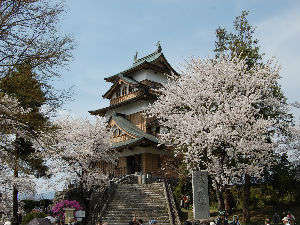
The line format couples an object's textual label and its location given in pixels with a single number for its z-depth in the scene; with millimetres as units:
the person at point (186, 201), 25375
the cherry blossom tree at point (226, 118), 19453
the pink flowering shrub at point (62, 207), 23127
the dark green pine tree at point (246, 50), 22672
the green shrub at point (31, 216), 20562
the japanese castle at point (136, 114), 33812
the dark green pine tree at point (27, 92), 10898
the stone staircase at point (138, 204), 21172
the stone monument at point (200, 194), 15008
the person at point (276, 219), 20125
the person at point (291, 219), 17769
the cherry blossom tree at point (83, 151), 26781
